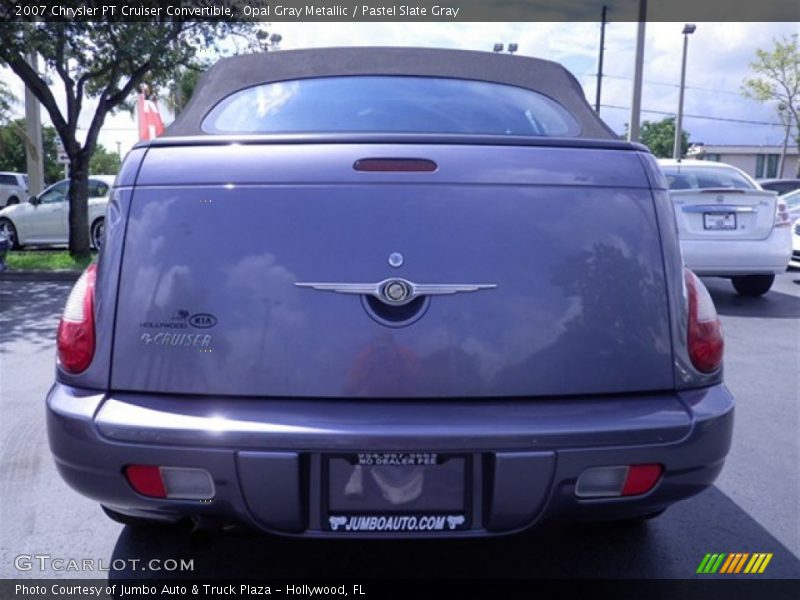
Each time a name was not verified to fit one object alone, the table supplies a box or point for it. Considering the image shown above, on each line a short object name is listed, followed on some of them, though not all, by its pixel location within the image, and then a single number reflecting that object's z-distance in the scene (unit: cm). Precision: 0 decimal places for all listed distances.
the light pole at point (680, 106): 2758
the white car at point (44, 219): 1466
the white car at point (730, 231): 834
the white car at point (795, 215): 1137
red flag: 1501
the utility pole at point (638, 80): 1634
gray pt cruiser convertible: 210
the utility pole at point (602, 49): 2774
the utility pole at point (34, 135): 2170
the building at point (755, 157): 6900
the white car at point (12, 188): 2888
